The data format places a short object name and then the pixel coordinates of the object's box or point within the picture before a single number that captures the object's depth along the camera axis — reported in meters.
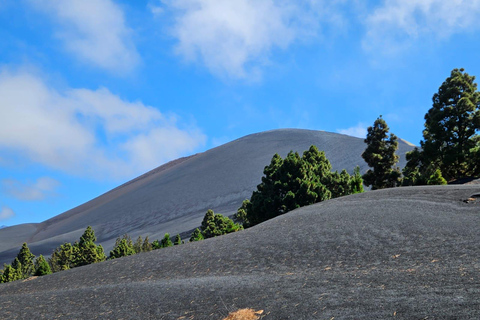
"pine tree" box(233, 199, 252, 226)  45.67
